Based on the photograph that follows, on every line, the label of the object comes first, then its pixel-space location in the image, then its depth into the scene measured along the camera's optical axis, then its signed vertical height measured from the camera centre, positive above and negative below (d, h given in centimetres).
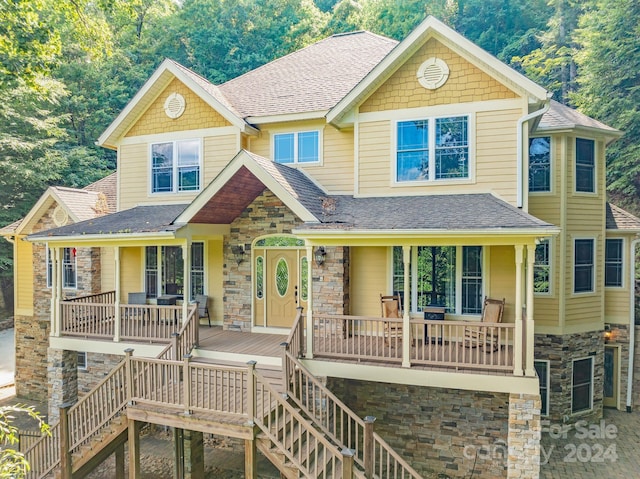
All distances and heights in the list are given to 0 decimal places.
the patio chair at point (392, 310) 888 -172
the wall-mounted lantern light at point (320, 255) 1012 -51
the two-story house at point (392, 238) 833 -8
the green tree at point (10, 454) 390 -223
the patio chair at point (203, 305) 1195 -208
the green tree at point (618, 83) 1684 +659
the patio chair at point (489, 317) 856 -176
